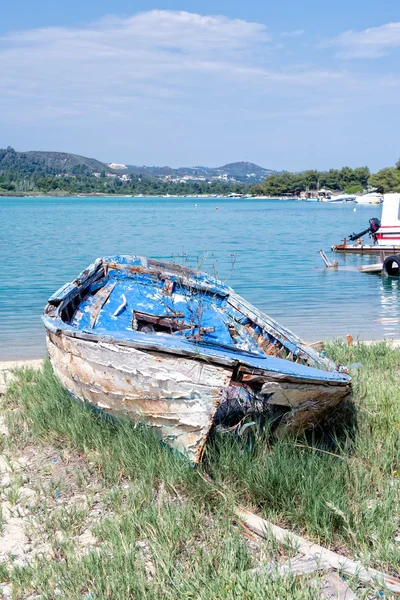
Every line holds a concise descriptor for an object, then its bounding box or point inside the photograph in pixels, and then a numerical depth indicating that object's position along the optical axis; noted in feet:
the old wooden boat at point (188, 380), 14.92
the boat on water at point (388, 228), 84.89
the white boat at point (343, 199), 466.29
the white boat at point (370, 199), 424.05
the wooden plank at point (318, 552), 11.09
